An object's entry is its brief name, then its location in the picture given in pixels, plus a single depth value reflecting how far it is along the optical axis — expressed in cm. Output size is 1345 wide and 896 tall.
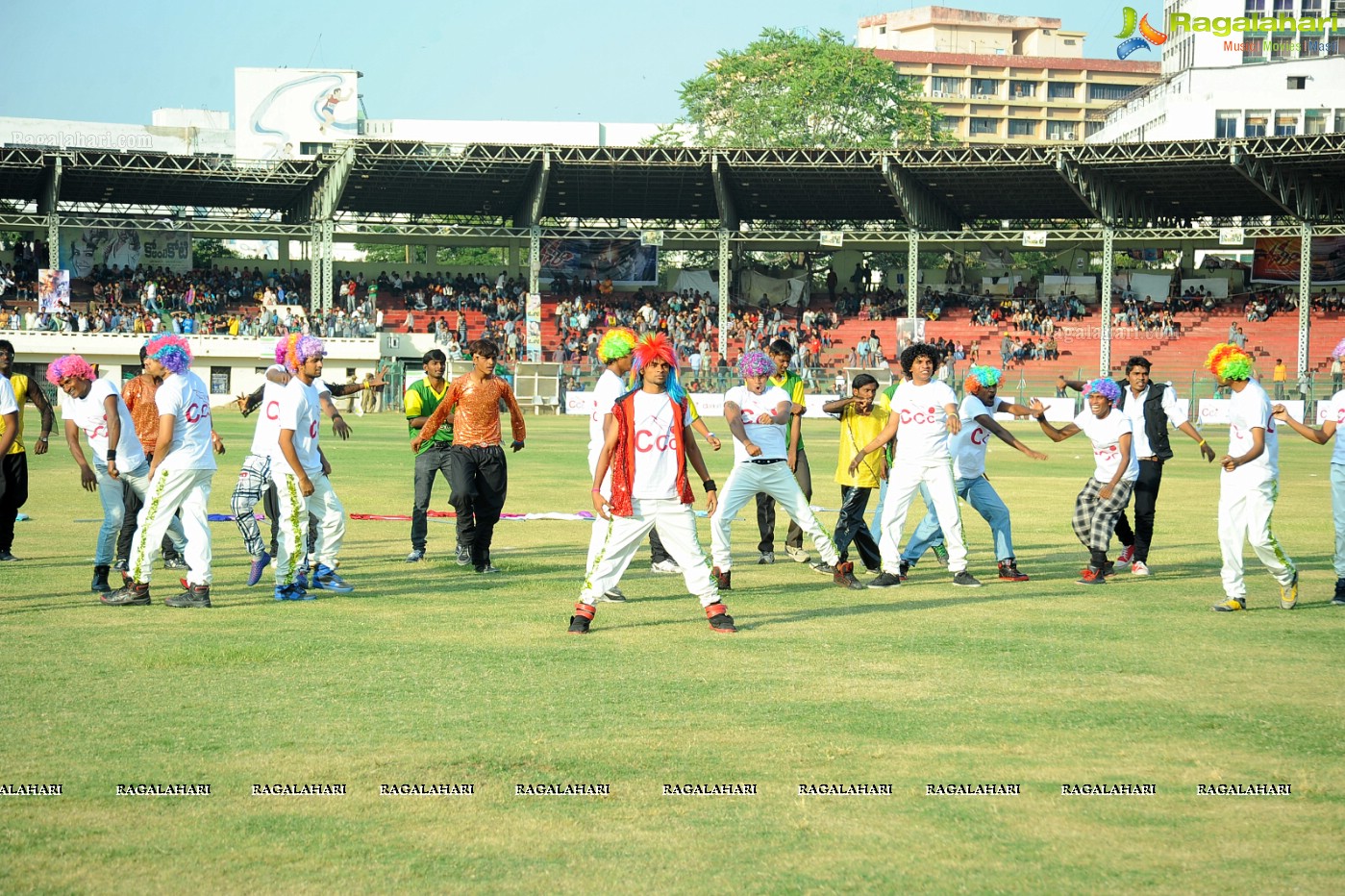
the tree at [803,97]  7788
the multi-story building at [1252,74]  7894
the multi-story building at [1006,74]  12769
